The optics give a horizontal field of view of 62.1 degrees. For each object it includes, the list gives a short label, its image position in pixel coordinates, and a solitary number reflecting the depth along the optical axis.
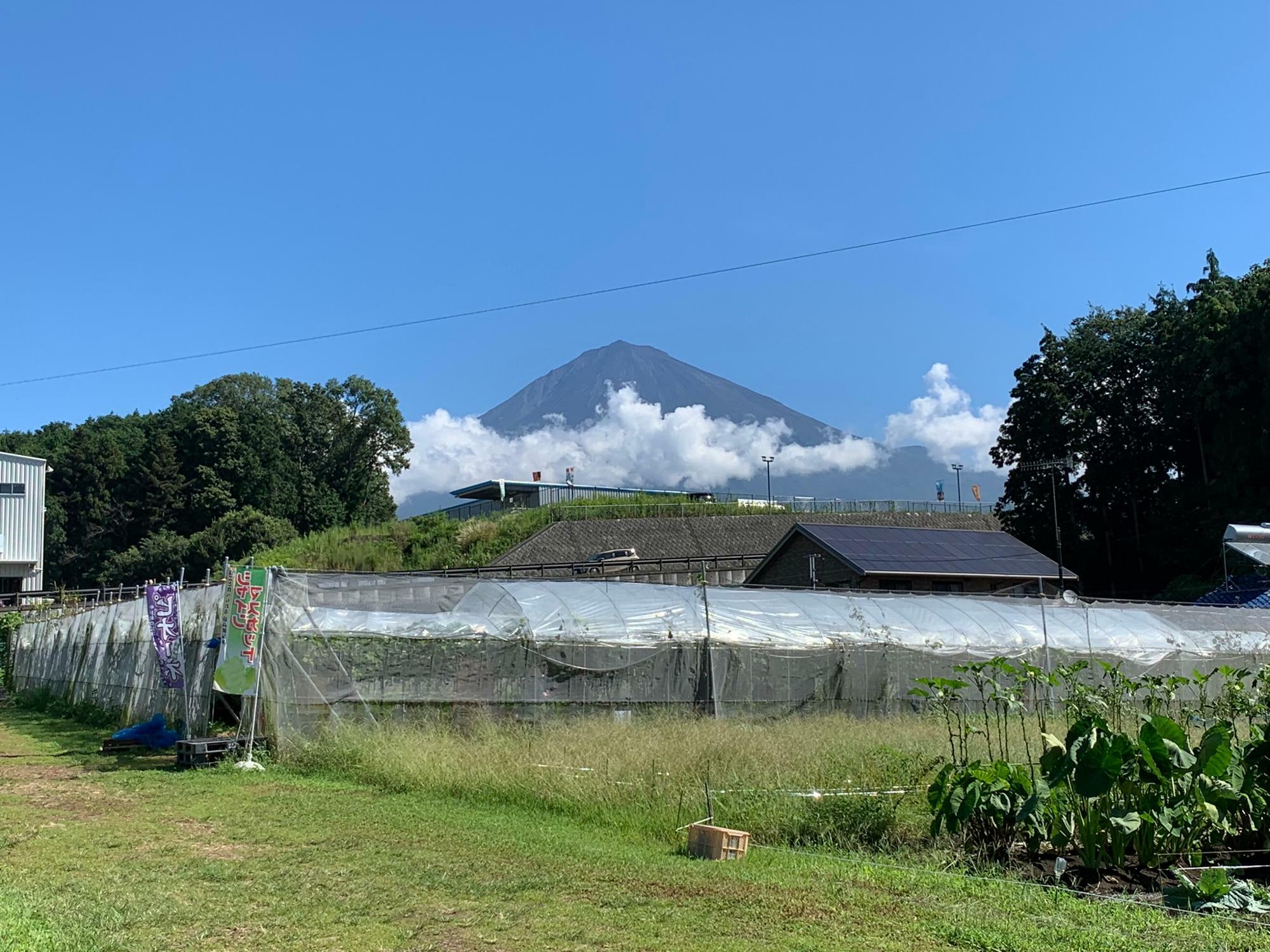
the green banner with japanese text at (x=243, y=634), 13.88
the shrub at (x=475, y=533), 51.56
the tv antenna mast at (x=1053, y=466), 43.52
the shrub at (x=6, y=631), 35.22
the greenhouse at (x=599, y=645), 14.42
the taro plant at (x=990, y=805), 7.45
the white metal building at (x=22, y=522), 49.09
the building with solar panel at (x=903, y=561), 34.91
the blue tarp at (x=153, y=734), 15.49
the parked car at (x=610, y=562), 41.66
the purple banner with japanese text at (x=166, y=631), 16.19
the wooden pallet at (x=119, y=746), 15.27
